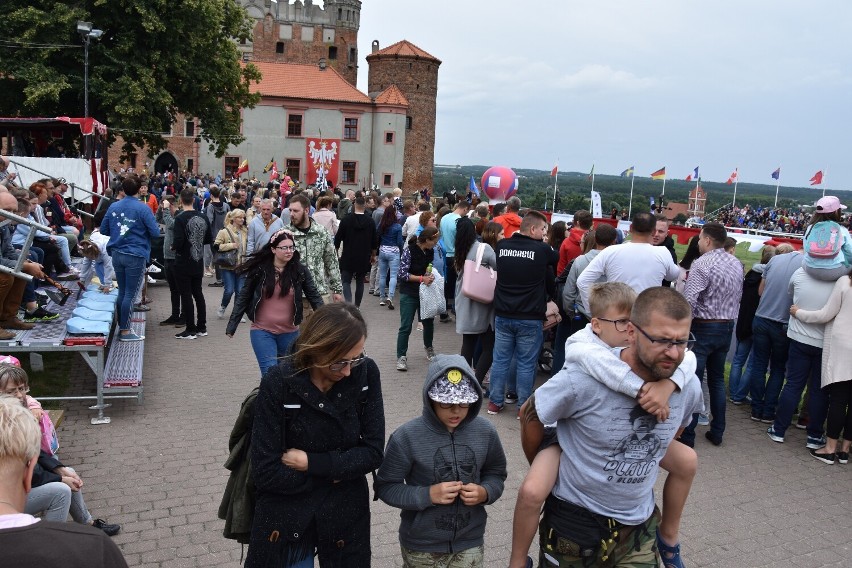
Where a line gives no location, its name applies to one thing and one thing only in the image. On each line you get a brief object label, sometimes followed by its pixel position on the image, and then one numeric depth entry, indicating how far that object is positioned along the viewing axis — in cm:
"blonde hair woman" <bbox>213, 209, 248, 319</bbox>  1045
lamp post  2214
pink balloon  1780
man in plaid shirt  624
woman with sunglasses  278
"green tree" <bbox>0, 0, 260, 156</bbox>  2644
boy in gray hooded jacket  294
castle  5969
